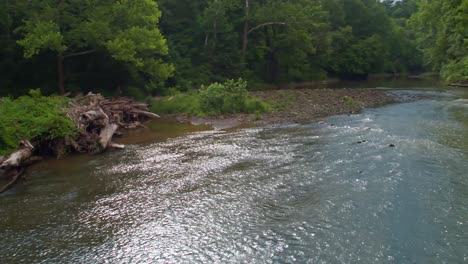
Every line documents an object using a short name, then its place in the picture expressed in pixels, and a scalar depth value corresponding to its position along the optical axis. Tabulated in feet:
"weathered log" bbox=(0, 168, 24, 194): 39.79
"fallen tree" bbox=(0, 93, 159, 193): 45.03
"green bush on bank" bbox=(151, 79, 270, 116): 86.94
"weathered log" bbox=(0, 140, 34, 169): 43.98
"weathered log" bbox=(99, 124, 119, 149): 56.30
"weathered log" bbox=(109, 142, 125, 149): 56.95
